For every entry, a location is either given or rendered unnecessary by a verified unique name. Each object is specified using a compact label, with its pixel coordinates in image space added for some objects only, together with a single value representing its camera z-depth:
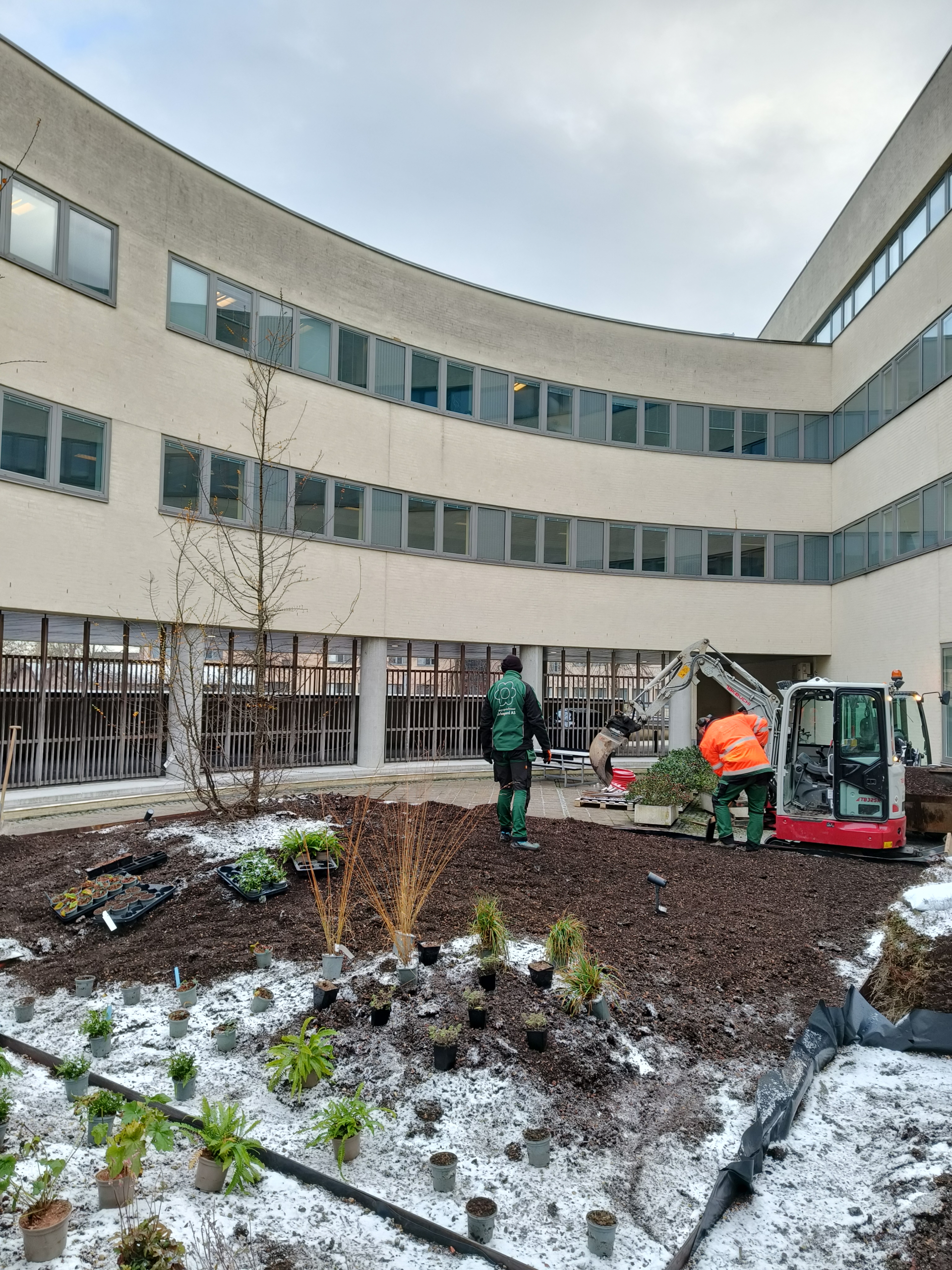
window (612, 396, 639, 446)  19.92
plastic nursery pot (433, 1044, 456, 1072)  4.07
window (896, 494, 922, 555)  16.39
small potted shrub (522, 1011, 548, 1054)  4.21
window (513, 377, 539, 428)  18.86
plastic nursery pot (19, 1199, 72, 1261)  2.85
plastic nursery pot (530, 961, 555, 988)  4.85
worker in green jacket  8.81
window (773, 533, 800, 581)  20.59
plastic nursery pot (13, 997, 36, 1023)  4.76
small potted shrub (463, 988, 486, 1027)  4.40
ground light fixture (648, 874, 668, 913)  6.04
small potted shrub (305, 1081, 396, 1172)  3.48
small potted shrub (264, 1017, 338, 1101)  3.86
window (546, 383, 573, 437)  19.25
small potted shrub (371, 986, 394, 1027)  4.43
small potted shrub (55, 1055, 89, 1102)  3.99
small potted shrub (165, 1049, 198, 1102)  3.96
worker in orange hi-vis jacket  10.07
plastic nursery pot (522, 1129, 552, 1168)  3.48
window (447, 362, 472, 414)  18.00
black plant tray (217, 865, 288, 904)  6.24
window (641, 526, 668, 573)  19.98
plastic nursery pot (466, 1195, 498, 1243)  3.04
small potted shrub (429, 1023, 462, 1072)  4.07
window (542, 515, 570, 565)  19.11
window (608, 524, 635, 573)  19.69
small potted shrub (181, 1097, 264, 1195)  3.22
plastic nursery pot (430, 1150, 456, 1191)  3.31
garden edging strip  3.00
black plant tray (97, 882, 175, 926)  5.91
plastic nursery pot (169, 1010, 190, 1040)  4.50
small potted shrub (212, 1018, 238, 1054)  4.37
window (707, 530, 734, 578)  20.39
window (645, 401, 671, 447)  20.19
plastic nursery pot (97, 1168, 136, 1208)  3.12
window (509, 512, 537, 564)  18.72
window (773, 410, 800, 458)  20.77
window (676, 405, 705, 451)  20.42
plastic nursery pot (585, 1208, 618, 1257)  2.99
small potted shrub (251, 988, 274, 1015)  4.68
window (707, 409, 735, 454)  20.58
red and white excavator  9.66
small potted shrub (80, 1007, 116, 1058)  4.35
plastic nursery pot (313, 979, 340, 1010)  4.61
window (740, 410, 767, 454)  20.75
